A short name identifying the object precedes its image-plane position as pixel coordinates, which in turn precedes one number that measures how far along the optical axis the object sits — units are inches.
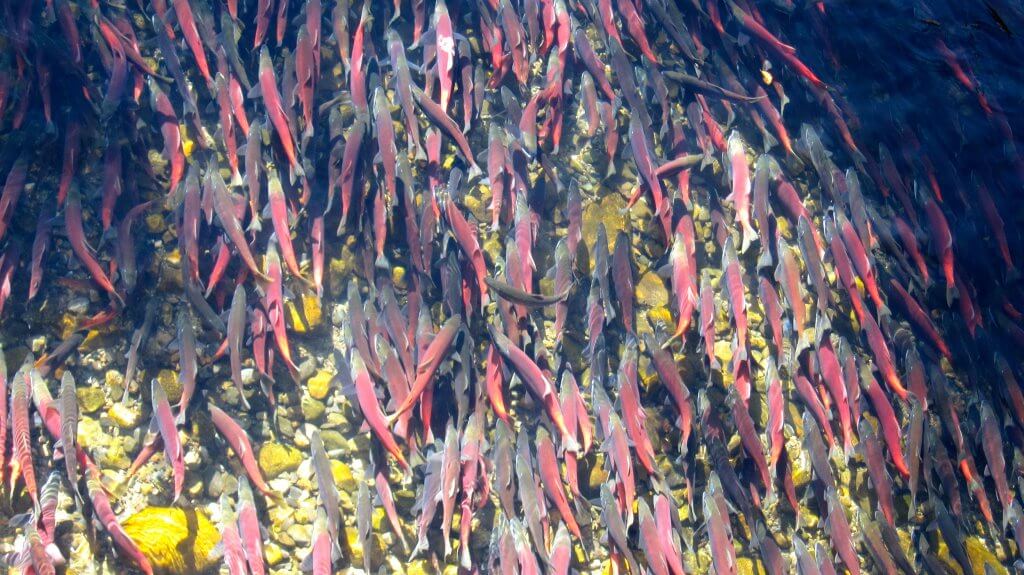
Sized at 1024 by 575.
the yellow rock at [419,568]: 128.0
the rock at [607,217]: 162.1
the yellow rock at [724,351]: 154.9
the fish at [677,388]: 137.7
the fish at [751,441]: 137.3
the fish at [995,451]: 155.6
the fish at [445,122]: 149.0
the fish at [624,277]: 148.3
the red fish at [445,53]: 155.2
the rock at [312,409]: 138.0
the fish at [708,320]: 144.2
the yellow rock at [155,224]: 141.9
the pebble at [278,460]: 132.0
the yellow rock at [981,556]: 150.7
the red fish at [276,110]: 141.1
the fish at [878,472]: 144.6
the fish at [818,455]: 141.3
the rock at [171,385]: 132.3
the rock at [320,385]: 139.9
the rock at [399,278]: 150.1
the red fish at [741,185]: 155.0
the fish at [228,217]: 130.8
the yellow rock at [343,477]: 132.1
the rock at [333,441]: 136.3
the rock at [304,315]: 143.3
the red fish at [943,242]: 172.7
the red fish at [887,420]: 147.9
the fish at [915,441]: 146.8
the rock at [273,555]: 123.7
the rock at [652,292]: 158.9
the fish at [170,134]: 142.1
